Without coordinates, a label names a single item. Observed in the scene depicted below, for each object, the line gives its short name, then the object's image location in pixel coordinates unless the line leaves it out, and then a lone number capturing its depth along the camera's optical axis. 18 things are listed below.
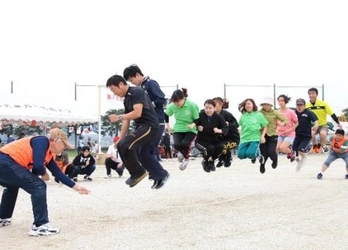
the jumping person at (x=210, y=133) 10.37
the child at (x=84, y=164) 14.79
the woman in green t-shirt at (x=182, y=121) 9.86
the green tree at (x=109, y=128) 34.69
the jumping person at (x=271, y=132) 11.37
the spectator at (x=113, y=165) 15.84
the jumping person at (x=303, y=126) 11.98
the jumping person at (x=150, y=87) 8.00
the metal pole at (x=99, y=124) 25.33
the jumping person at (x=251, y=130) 10.98
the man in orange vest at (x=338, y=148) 13.71
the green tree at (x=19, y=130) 31.71
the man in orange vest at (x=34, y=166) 6.22
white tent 20.28
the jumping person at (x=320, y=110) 12.48
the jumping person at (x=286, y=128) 11.94
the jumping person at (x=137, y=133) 7.22
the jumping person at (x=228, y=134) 10.79
